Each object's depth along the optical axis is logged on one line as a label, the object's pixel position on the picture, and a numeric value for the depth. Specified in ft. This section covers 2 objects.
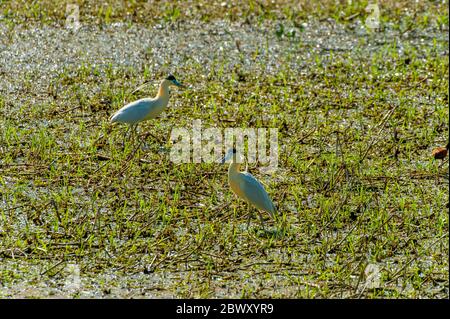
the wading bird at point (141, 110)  47.29
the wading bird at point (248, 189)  38.91
